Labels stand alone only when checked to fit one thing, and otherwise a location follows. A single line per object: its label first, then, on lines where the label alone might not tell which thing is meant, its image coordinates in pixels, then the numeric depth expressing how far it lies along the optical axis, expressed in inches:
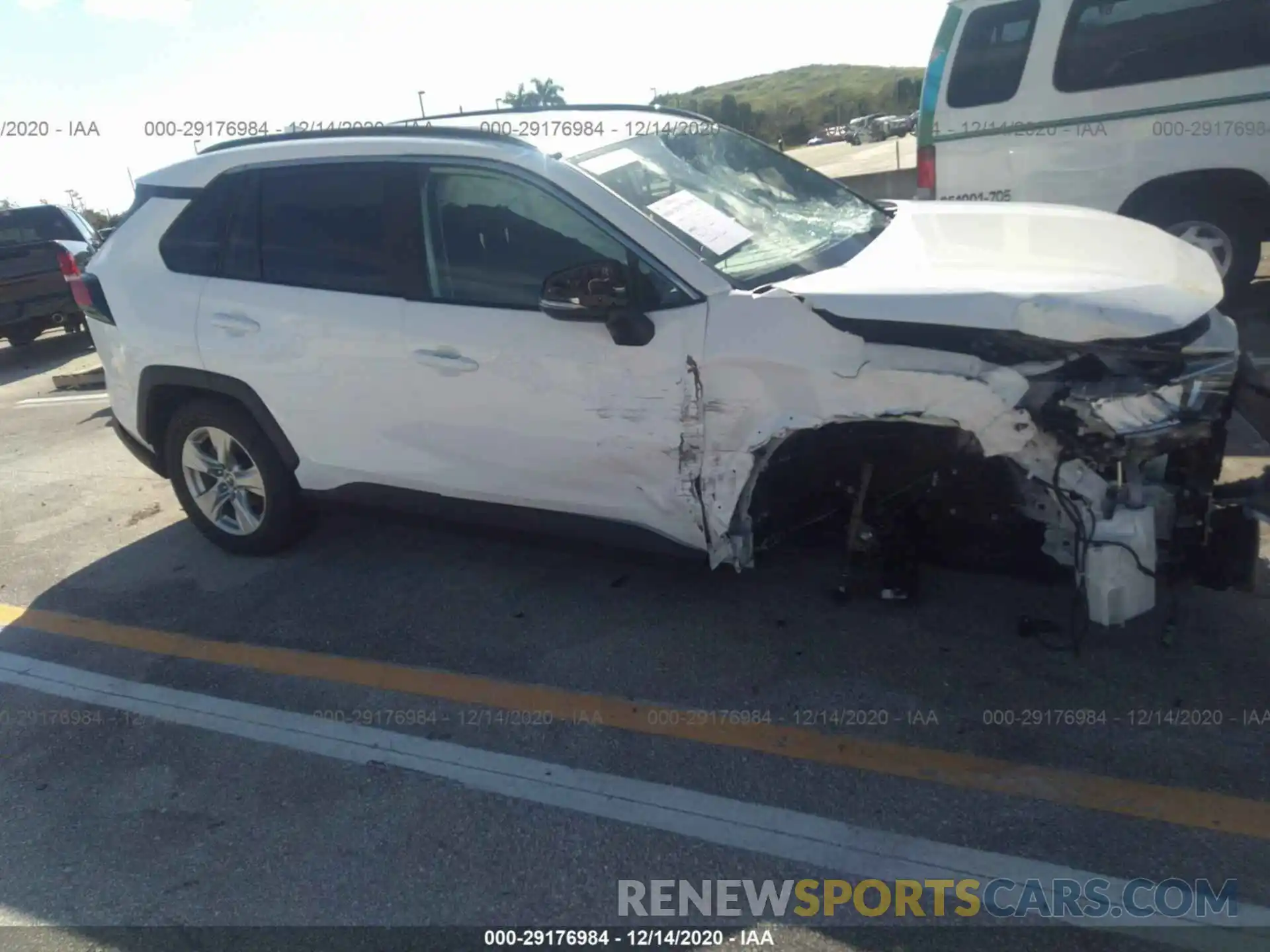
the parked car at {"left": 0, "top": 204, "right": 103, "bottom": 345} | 489.4
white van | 256.4
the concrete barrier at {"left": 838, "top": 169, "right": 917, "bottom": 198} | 487.8
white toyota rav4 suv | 116.9
